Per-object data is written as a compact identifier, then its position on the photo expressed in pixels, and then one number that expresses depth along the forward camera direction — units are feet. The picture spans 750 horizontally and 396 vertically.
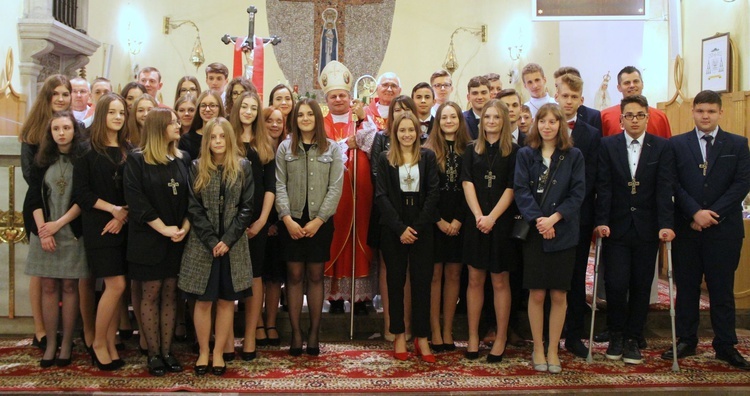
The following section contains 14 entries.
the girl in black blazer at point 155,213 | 11.86
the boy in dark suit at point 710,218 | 13.41
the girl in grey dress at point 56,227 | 12.42
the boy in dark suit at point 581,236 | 13.79
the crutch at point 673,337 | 12.76
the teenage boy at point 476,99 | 15.08
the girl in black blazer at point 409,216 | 13.15
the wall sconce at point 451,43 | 34.98
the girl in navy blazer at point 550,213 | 12.46
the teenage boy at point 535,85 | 16.05
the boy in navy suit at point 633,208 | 13.29
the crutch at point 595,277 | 13.20
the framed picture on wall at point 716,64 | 20.30
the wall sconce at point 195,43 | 33.99
